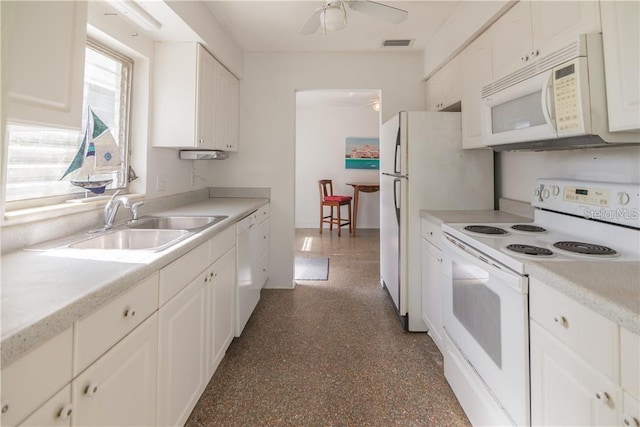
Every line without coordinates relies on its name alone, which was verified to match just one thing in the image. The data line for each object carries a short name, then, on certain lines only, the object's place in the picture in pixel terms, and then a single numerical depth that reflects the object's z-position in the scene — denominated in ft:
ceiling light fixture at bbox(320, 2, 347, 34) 5.54
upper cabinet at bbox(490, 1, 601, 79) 3.84
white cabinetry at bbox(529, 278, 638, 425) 2.40
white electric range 3.56
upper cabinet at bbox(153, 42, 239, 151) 7.21
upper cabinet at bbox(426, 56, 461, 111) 7.76
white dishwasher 6.78
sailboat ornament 5.27
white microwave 3.67
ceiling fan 5.57
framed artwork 20.90
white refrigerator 7.27
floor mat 11.57
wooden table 19.22
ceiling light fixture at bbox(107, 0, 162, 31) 4.79
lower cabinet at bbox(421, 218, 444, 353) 6.34
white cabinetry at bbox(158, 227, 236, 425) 3.73
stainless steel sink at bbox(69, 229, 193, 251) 4.96
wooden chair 19.01
